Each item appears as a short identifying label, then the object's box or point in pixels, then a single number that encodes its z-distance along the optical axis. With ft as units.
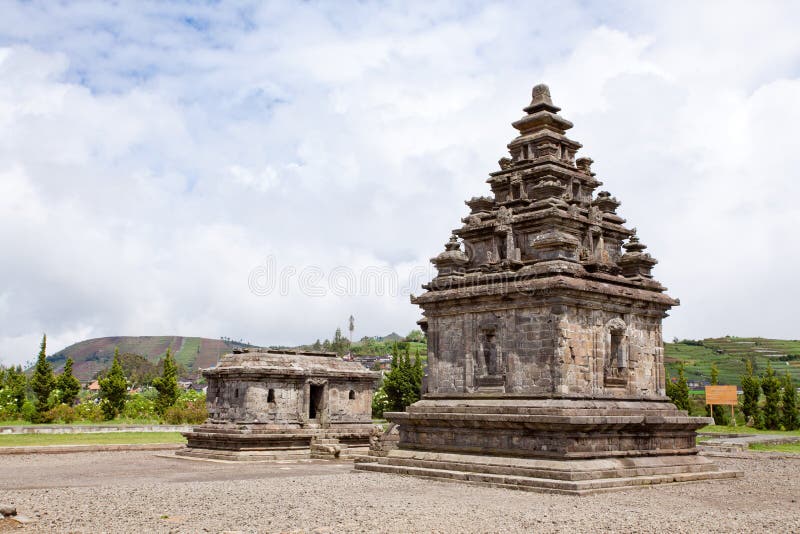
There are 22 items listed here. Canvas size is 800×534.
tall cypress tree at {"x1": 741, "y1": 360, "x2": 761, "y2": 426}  160.56
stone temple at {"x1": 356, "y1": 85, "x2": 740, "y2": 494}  55.06
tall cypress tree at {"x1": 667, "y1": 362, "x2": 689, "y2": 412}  147.13
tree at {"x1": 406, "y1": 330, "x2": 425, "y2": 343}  439.22
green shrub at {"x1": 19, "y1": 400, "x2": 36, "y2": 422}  162.20
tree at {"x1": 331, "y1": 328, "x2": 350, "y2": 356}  372.95
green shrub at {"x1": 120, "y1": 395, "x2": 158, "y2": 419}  175.01
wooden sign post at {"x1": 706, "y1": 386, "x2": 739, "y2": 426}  142.20
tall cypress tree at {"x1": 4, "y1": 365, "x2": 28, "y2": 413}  173.88
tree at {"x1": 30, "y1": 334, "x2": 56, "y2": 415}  167.52
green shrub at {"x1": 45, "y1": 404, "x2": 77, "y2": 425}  160.48
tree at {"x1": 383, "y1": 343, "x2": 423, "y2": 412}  151.80
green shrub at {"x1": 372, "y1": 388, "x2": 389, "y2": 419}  164.02
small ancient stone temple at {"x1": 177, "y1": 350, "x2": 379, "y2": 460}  94.38
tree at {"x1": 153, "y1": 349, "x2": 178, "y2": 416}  171.42
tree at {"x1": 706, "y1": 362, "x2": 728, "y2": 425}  164.55
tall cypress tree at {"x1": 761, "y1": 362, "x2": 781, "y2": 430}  155.43
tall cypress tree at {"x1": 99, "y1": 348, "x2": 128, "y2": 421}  169.07
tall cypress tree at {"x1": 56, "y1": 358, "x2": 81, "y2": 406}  181.06
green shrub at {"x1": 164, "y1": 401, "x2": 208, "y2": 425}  156.15
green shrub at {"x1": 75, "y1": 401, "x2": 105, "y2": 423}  168.25
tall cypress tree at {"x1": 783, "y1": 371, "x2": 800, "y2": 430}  154.92
